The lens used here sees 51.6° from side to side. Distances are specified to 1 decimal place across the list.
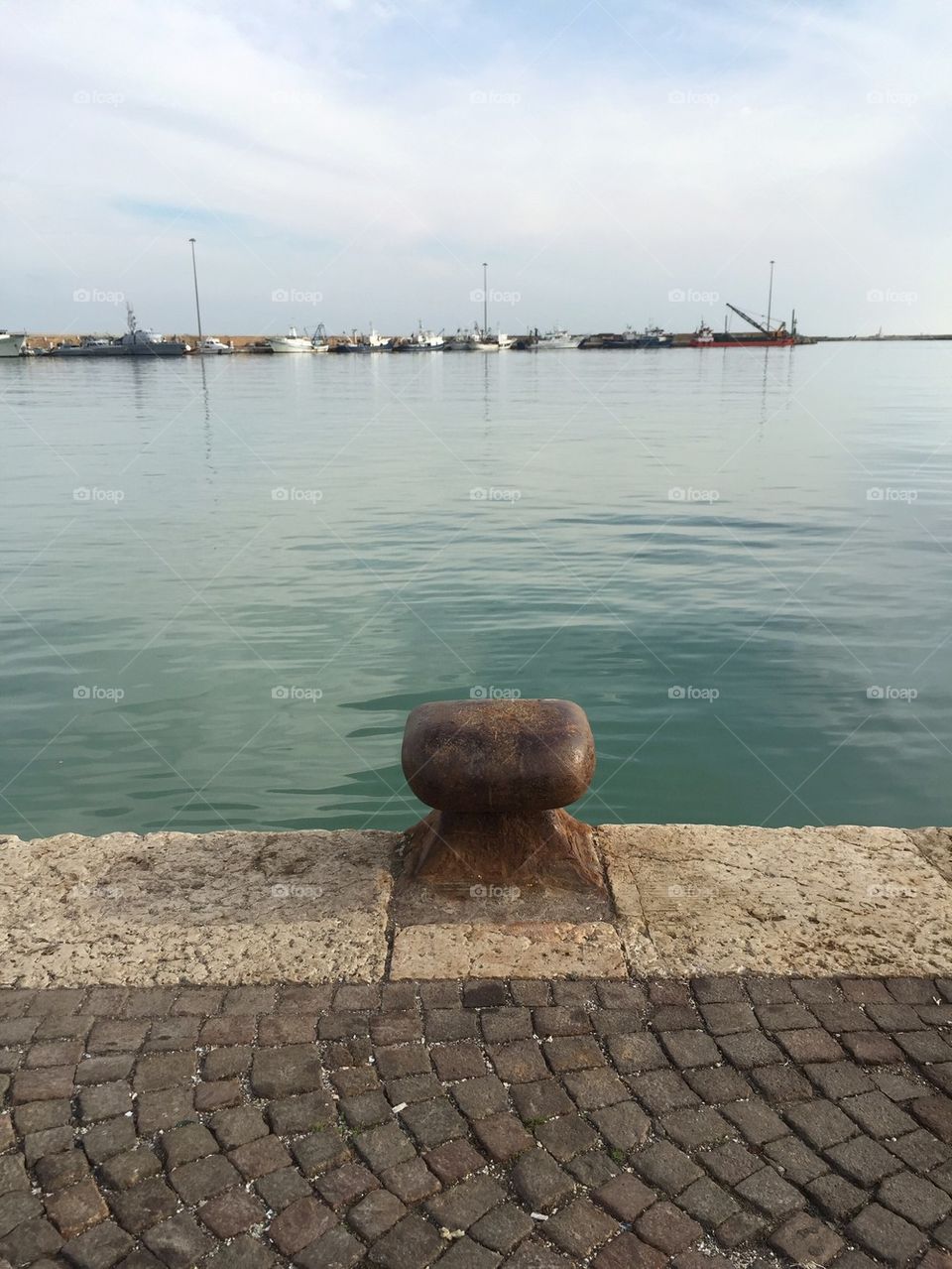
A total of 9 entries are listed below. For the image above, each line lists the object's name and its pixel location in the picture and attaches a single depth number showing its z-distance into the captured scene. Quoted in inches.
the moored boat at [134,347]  4234.7
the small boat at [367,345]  5943.9
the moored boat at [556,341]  6171.3
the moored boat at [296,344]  5162.4
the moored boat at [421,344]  6075.3
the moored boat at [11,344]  4177.2
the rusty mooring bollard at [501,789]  161.5
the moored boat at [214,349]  4906.5
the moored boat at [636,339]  6412.4
